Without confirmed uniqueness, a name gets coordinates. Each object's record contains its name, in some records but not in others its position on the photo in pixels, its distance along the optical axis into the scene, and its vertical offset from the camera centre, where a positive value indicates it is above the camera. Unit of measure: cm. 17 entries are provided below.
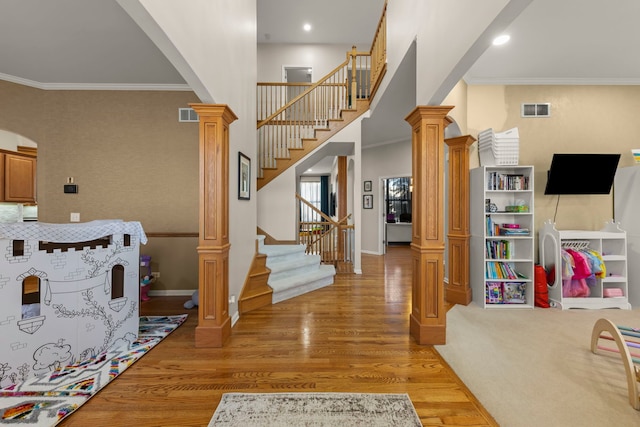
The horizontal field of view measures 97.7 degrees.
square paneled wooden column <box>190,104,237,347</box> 259 -8
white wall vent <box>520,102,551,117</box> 412 +158
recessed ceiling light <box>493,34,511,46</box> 298 +193
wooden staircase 536 +149
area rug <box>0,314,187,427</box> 172 -119
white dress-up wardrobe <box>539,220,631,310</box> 360 -58
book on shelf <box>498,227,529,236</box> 367 -19
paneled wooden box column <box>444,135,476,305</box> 388 -6
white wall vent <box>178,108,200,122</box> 417 +154
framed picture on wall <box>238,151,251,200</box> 324 +50
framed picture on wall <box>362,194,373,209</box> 818 +48
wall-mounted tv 373 +59
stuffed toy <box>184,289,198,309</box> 358 -109
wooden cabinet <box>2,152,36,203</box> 471 +72
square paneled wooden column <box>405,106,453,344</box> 269 -5
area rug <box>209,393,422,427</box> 167 -122
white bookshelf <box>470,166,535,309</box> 369 -35
